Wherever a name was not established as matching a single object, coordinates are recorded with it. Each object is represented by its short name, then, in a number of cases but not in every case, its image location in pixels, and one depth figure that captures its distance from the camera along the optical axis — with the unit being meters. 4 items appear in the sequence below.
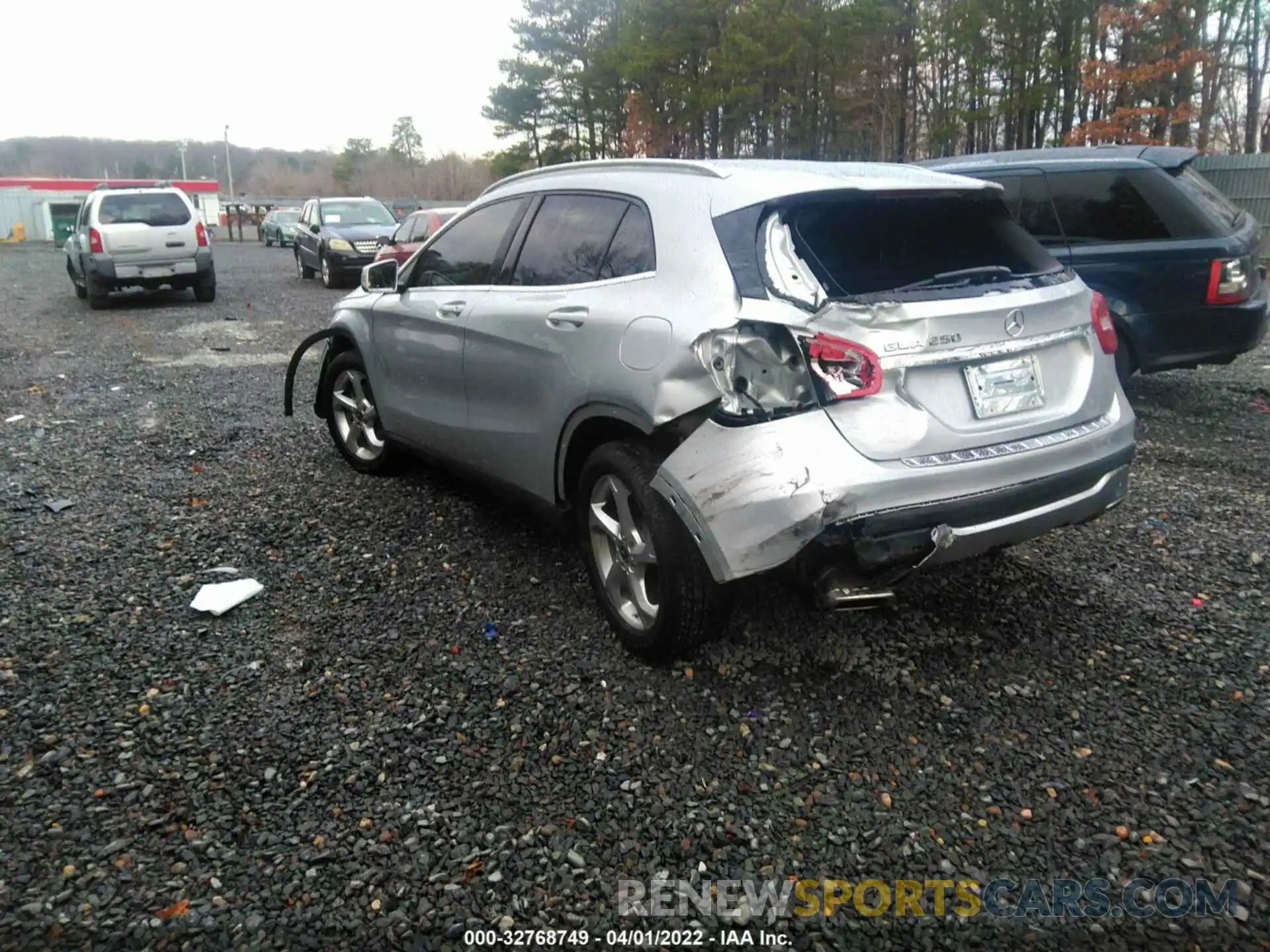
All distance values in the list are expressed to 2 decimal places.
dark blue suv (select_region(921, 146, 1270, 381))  6.13
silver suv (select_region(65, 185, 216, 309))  14.60
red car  16.17
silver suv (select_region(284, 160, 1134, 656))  2.78
